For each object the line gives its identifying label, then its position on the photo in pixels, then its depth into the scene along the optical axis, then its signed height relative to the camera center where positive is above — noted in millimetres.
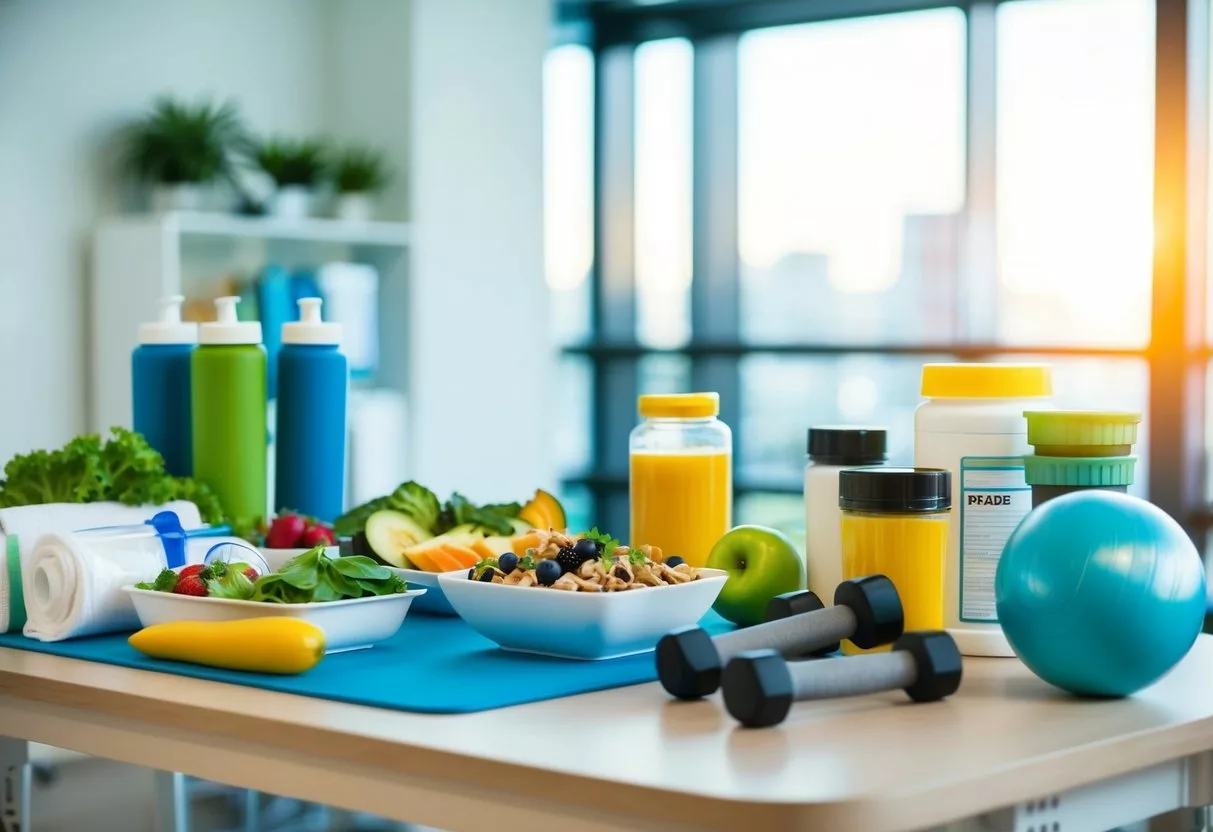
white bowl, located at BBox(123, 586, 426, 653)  1309 -227
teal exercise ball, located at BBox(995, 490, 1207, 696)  1135 -182
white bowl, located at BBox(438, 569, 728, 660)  1270 -223
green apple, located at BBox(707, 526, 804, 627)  1519 -216
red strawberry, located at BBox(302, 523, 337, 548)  1704 -201
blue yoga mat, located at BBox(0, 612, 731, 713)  1149 -264
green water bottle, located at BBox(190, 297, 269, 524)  1816 -56
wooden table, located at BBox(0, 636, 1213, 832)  901 -270
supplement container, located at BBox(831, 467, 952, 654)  1305 -152
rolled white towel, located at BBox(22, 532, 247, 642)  1446 -216
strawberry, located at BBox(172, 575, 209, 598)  1382 -209
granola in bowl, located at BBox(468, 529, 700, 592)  1301 -187
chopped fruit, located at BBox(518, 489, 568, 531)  1762 -181
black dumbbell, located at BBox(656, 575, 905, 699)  1136 -226
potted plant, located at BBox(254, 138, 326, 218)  4477 +587
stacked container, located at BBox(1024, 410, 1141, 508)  1306 -81
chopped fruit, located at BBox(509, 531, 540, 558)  1577 -195
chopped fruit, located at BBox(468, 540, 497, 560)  1584 -202
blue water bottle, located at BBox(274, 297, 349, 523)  1876 -67
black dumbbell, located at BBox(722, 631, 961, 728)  1047 -235
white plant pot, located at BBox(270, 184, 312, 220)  4473 +498
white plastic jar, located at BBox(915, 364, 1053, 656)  1375 -103
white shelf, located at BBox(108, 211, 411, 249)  4082 +402
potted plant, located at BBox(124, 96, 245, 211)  4180 +607
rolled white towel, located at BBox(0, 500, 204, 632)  1513 -171
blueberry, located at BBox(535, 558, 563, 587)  1299 -185
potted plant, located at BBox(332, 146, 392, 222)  4668 +580
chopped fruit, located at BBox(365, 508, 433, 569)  1625 -194
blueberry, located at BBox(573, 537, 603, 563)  1330 -169
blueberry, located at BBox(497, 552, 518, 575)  1351 -184
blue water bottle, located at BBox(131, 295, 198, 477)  1911 -39
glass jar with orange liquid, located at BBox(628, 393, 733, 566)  1635 -126
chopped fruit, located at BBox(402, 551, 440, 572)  1603 -216
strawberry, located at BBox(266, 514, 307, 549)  1707 -196
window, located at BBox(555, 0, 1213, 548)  4574 +491
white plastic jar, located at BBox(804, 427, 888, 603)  1476 -127
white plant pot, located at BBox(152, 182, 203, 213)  4195 +485
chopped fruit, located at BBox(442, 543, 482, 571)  1583 -208
